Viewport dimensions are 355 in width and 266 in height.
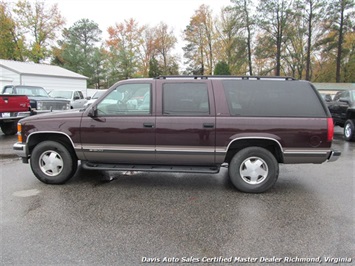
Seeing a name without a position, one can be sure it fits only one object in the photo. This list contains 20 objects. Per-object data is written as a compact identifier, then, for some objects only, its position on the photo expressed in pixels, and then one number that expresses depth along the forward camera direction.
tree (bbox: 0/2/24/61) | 38.53
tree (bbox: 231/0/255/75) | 36.91
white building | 23.05
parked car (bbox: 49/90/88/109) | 16.12
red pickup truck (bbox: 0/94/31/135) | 9.12
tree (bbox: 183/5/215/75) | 43.62
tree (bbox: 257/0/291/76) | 35.94
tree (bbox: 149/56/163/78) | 39.86
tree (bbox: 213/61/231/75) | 29.34
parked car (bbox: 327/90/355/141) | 9.89
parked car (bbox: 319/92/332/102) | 12.44
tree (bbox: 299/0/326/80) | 34.84
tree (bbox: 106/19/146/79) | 44.69
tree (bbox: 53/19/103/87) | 42.88
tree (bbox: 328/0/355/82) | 33.09
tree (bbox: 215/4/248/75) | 37.38
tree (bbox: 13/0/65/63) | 39.75
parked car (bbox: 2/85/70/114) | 11.51
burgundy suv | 4.25
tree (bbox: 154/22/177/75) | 49.25
